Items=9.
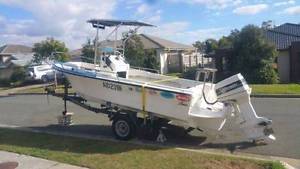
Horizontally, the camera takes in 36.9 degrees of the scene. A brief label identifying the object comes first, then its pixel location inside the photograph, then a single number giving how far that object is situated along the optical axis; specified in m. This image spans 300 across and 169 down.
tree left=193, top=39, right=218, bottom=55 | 49.69
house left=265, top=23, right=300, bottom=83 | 29.52
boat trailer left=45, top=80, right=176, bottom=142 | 10.38
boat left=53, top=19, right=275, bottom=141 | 9.48
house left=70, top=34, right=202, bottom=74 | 44.16
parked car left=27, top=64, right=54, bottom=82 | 37.16
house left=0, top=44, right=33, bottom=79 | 43.63
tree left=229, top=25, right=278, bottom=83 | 27.97
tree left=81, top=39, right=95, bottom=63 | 33.56
